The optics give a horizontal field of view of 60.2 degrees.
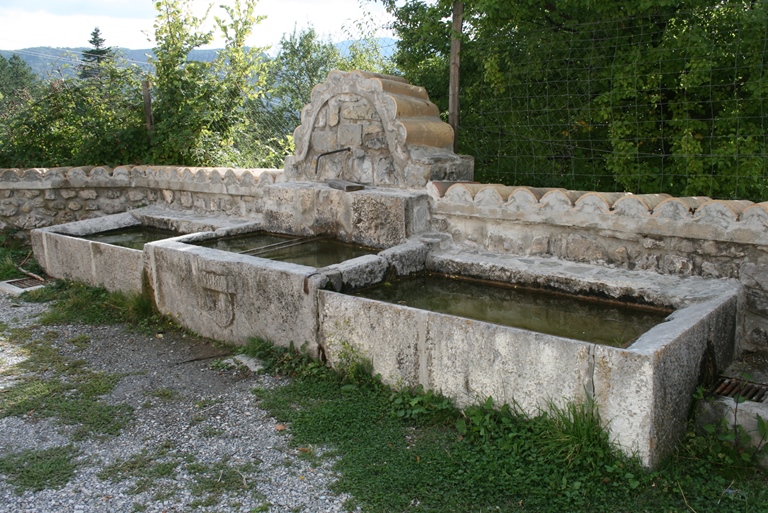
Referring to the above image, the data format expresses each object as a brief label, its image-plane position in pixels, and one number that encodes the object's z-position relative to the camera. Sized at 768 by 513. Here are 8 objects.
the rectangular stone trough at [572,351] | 3.04
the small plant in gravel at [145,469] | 3.23
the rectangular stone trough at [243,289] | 4.46
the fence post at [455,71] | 5.84
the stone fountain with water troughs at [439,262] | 3.29
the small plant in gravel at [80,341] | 5.11
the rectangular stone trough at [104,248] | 5.86
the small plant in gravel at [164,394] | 4.18
